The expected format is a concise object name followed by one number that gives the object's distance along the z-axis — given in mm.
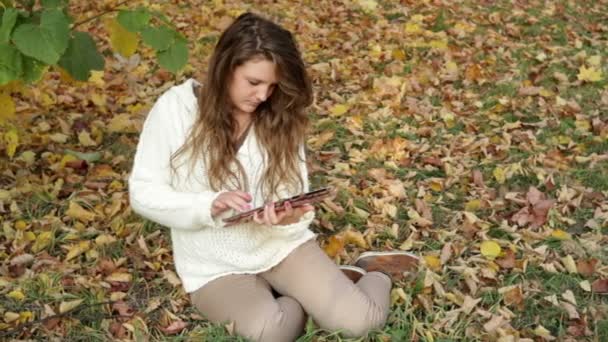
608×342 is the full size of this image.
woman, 2375
